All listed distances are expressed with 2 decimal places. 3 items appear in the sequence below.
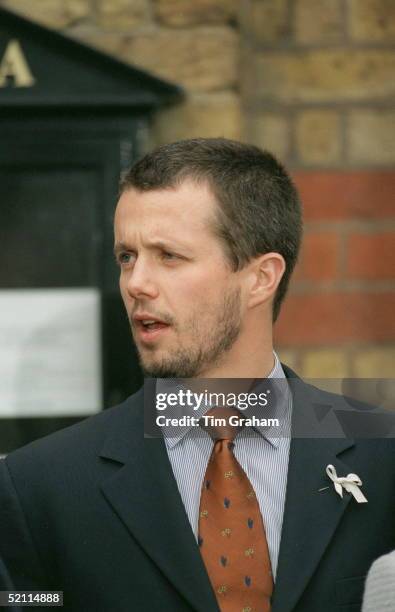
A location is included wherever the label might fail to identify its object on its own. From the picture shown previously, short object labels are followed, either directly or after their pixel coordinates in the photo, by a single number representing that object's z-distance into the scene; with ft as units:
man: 15.64
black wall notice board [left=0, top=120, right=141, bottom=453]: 25.55
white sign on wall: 26.04
